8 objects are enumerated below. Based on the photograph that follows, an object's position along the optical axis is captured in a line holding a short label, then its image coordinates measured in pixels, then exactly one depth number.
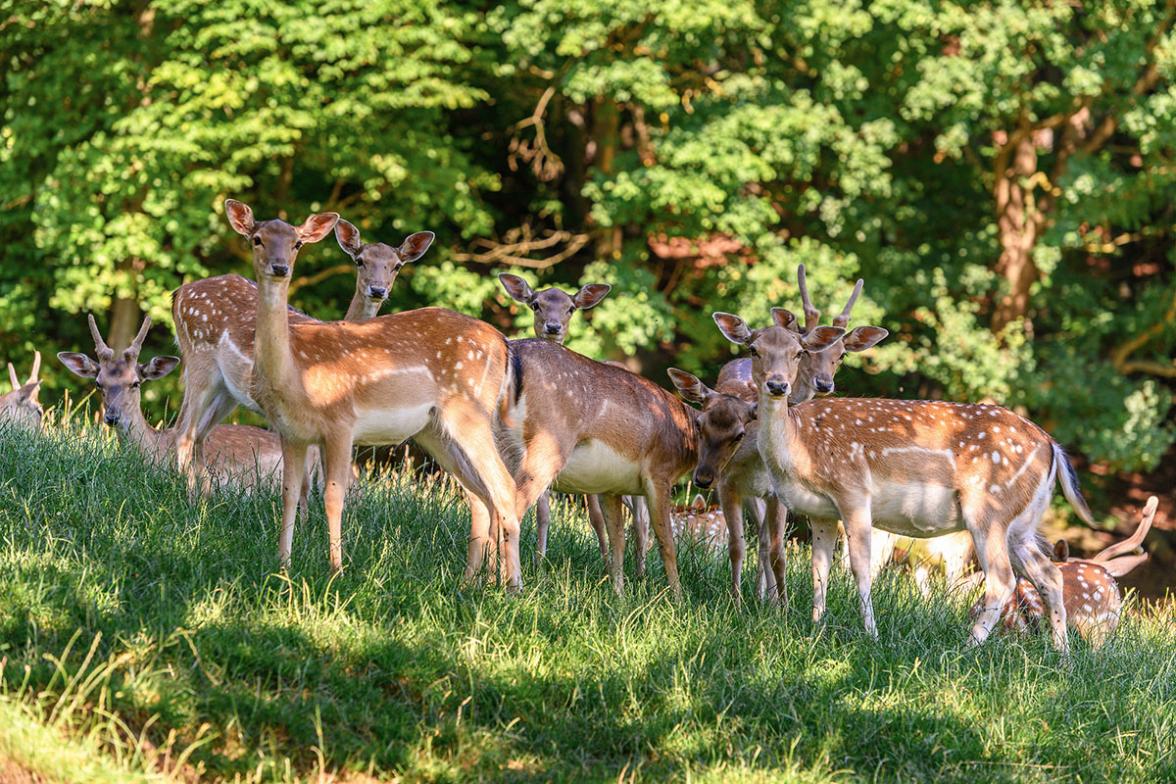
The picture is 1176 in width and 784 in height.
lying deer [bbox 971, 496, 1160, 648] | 18.78
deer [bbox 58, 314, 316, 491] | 20.80
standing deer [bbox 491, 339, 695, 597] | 16.61
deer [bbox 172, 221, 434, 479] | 18.64
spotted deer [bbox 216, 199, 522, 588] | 15.24
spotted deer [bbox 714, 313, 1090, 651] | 16.52
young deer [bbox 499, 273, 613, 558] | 21.75
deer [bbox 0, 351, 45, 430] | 22.25
